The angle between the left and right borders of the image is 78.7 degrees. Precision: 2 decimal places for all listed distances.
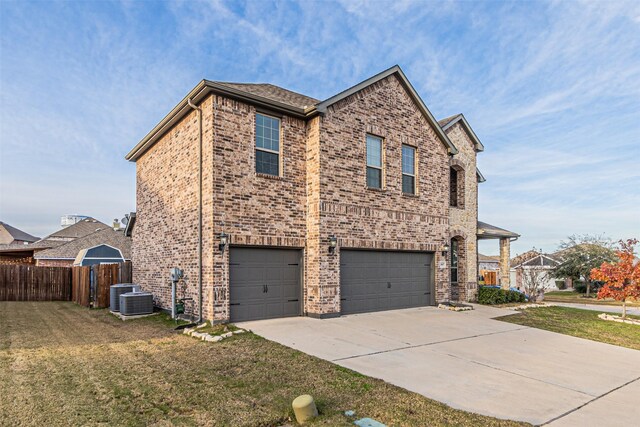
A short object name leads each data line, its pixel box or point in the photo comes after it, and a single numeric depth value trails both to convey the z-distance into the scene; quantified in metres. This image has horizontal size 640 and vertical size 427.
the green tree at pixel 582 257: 27.92
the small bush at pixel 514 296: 17.33
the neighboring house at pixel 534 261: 31.77
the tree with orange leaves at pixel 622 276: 13.60
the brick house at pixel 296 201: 10.20
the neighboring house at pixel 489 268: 29.22
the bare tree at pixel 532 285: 20.41
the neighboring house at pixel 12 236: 46.53
